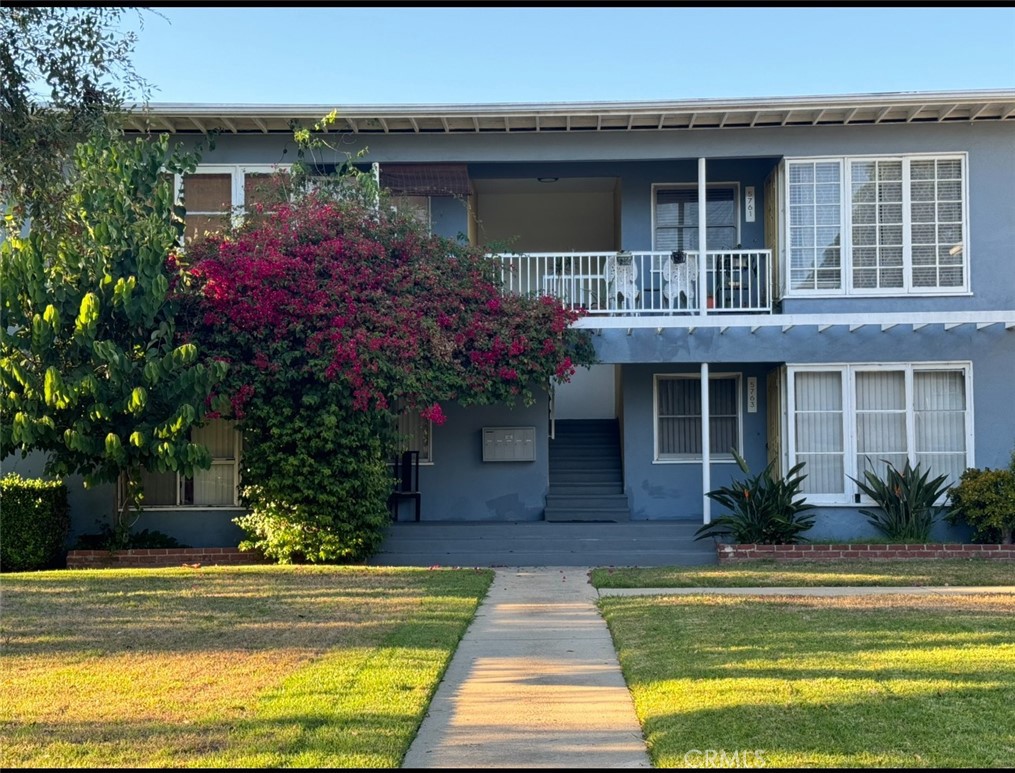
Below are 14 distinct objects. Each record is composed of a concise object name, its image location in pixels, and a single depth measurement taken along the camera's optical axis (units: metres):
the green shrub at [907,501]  15.95
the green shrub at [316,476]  14.52
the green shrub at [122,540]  16.11
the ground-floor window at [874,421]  16.69
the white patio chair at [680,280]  17.22
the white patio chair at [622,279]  17.12
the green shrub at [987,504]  15.61
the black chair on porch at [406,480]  17.42
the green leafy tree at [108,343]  13.20
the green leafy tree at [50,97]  9.66
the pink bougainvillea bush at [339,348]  14.33
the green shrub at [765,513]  15.47
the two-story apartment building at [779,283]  16.47
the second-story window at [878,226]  16.69
